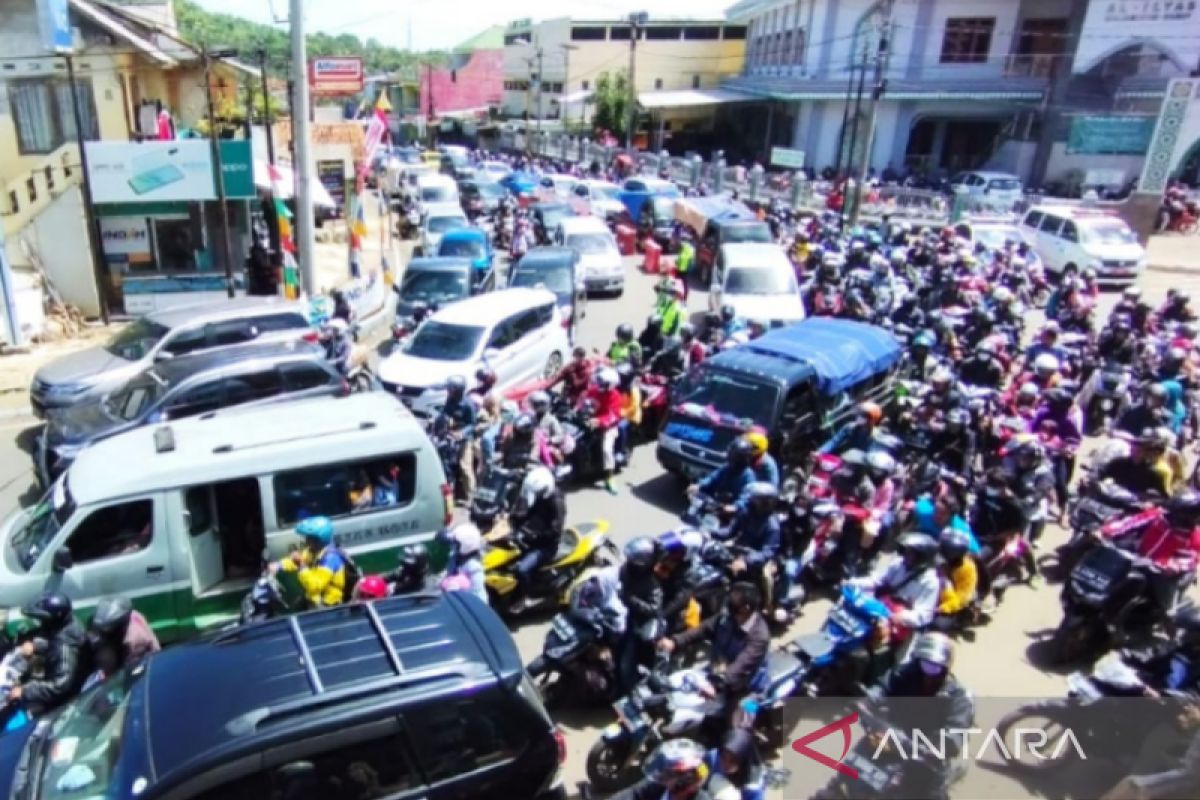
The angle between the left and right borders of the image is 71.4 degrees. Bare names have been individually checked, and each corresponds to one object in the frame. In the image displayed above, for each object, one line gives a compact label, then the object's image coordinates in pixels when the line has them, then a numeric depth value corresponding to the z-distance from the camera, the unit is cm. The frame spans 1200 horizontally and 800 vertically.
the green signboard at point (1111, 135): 3356
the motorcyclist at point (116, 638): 546
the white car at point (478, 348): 1189
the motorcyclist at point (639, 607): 639
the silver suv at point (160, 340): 1112
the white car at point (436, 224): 2253
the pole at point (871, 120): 2505
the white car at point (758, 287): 1638
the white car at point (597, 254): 2102
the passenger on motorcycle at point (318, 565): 628
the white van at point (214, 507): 638
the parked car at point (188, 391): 933
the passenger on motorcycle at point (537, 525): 754
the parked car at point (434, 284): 1611
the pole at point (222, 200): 1762
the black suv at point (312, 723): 393
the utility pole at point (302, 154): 1491
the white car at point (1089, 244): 2142
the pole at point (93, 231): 1652
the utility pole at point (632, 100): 4789
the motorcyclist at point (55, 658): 545
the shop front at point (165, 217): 1741
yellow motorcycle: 754
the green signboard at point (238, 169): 1809
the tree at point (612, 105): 5656
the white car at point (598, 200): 2972
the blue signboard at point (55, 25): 1672
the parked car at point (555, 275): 1689
